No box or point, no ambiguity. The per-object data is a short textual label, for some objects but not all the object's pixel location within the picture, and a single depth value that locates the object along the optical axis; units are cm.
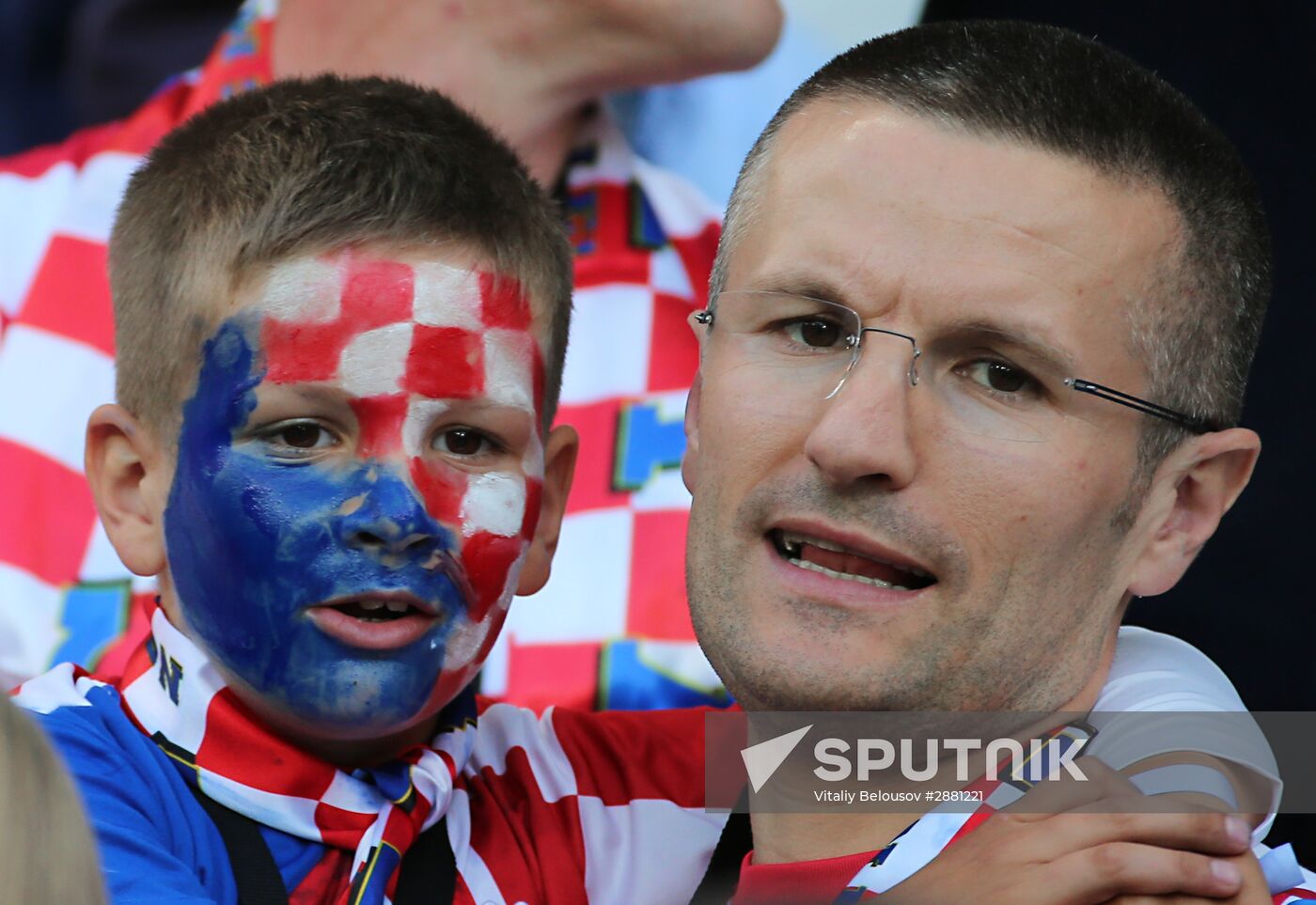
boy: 383
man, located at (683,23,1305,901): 381
